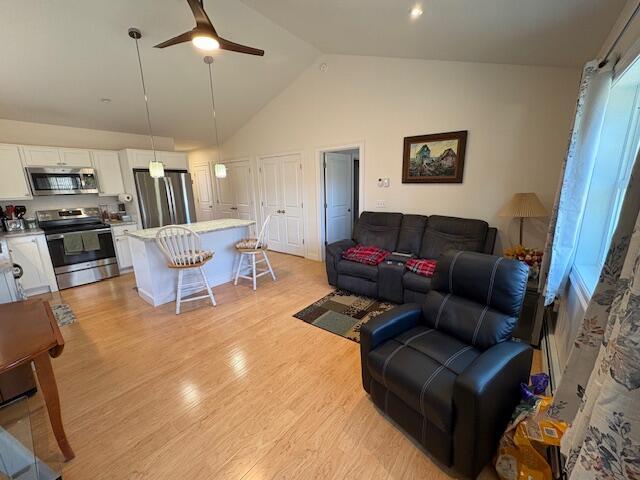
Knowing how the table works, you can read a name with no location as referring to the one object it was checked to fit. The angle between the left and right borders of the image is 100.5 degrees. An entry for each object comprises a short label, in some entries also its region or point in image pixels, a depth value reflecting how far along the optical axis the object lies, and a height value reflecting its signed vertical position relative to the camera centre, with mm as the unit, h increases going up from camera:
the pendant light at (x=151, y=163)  2899 +316
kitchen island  3211 -886
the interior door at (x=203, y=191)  6848 -25
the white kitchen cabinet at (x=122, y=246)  4352 -892
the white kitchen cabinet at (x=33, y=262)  3496 -920
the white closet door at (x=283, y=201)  5031 -243
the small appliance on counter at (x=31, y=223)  3889 -439
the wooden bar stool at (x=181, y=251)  2959 -680
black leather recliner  1224 -948
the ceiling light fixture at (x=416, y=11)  2136 +1416
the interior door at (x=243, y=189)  5859 +7
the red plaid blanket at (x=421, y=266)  2846 -866
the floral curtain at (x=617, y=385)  596 -472
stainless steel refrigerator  4680 -137
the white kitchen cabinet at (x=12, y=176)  3586 +236
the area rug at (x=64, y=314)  2956 -1398
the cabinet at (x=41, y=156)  3748 +528
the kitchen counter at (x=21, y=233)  3443 -519
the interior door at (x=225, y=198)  6324 -200
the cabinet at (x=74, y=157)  4047 +538
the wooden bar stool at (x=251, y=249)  3662 -809
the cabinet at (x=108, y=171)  4375 +335
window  1584 +75
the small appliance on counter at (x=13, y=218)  3729 -339
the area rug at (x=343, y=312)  2703 -1381
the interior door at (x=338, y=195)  4812 -136
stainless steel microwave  3812 +184
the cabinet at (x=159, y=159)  4539 +575
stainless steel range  3809 -780
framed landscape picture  3236 +354
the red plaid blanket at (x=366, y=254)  3266 -846
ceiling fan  1930 +1169
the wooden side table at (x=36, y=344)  1171 -681
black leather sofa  2982 -747
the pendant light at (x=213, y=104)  3529 +1467
